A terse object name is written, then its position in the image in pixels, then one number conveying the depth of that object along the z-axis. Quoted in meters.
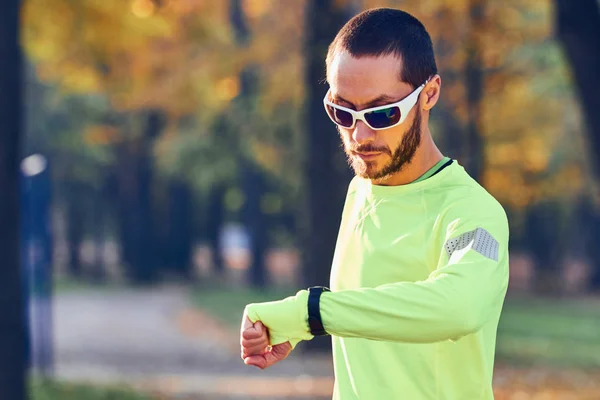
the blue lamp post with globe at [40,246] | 14.60
